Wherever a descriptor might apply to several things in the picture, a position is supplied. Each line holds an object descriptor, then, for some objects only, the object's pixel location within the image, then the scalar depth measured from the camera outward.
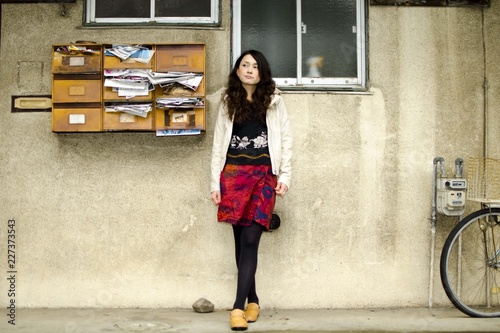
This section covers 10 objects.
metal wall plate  5.36
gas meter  5.11
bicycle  4.99
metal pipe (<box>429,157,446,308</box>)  5.28
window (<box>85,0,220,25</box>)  5.44
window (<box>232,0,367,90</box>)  5.48
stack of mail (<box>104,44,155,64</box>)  5.08
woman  4.61
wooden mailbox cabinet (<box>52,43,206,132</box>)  5.06
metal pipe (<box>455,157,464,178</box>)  5.29
